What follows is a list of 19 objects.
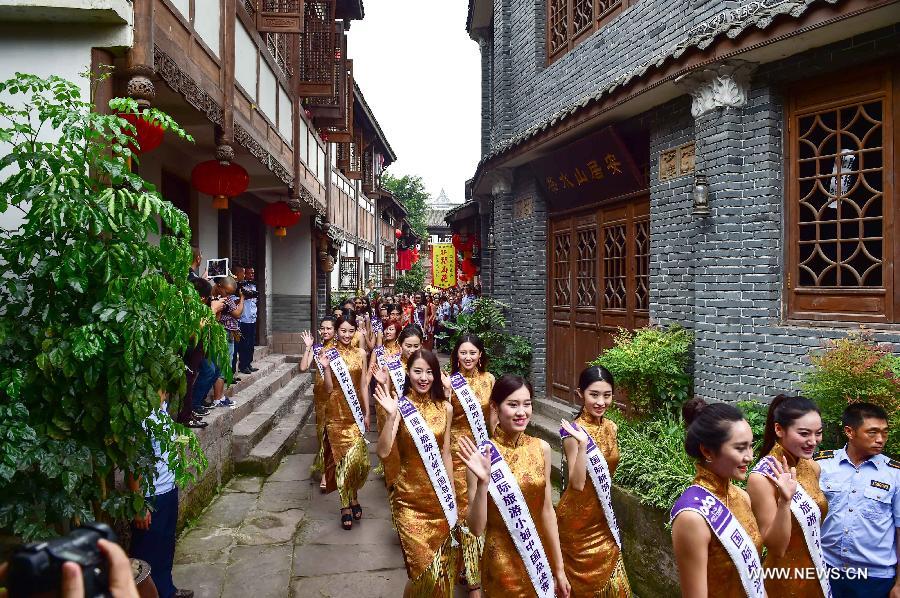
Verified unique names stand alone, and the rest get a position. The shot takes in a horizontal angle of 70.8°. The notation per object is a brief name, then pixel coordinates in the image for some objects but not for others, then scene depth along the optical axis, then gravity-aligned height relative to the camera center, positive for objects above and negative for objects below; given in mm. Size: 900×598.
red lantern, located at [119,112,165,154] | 4379 +1213
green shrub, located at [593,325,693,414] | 6137 -658
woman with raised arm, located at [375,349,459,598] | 4180 -1248
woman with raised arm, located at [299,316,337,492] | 7152 -860
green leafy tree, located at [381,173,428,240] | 42500 +7516
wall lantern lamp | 6004 +1024
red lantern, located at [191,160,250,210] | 7016 +1400
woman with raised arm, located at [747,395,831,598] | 2967 -1013
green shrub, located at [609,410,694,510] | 4750 -1280
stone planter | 4527 -1845
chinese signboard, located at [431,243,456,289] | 25094 +1521
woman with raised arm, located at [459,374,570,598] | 3471 -1196
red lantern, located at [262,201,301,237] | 11211 +1579
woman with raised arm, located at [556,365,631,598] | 3945 -1386
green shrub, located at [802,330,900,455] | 4172 -531
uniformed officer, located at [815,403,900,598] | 3391 -1131
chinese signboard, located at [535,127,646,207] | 7605 +1749
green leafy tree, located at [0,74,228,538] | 2977 -109
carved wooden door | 7824 +278
